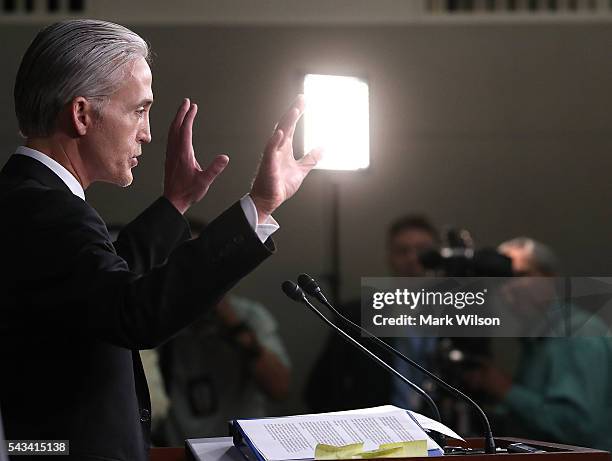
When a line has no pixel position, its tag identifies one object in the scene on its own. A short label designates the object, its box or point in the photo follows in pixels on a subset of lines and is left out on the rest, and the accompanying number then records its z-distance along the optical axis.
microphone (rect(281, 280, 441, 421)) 6.10
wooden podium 5.94
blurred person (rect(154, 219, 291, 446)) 8.65
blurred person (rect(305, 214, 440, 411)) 8.35
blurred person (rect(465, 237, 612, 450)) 7.46
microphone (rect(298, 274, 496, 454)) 6.06
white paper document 6.00
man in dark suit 5.85
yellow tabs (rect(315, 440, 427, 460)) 5.91
